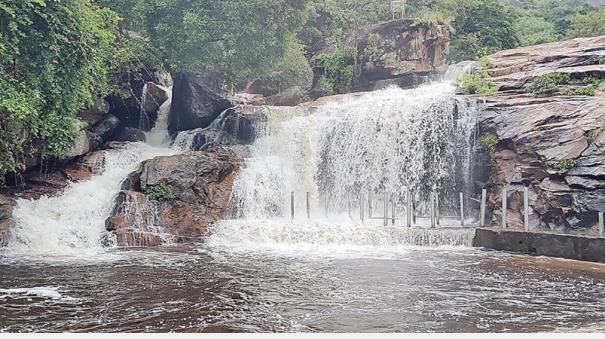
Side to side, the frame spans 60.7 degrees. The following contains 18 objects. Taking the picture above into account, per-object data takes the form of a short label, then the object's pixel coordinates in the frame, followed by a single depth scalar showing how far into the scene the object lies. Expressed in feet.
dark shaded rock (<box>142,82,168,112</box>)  77.33
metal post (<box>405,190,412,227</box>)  48.82
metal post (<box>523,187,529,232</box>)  43.65
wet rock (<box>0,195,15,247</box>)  44.09
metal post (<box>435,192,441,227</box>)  50.06
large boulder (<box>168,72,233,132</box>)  76.38
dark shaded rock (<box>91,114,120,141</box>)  68.44
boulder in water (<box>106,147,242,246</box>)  48.78
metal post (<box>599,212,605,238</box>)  39.25
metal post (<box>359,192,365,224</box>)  50.81
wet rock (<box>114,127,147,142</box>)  73.05
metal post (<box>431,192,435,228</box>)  47.47
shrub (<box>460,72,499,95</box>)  62.29
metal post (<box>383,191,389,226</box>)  50.42
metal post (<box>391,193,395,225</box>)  50.70
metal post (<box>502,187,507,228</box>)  45.27
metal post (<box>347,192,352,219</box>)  61.99
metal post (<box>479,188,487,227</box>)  46.97
